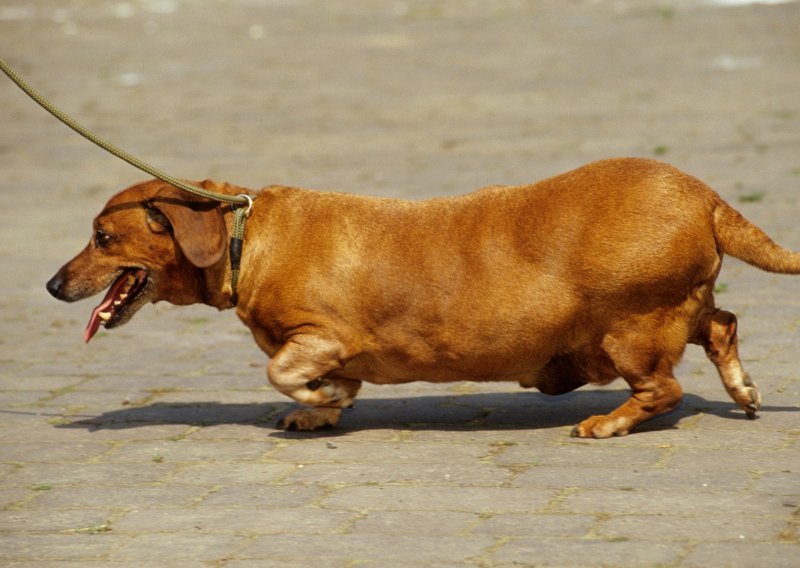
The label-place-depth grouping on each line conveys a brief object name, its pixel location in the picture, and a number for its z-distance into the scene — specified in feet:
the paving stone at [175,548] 33.88
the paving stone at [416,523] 34.91
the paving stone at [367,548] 33.17
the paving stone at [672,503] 35.19
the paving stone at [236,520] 35.76
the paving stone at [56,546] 34.60
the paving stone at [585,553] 31.91
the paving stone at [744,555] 31.37
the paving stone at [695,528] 33.19
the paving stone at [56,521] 36.73
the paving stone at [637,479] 37.32
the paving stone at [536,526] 34.19
